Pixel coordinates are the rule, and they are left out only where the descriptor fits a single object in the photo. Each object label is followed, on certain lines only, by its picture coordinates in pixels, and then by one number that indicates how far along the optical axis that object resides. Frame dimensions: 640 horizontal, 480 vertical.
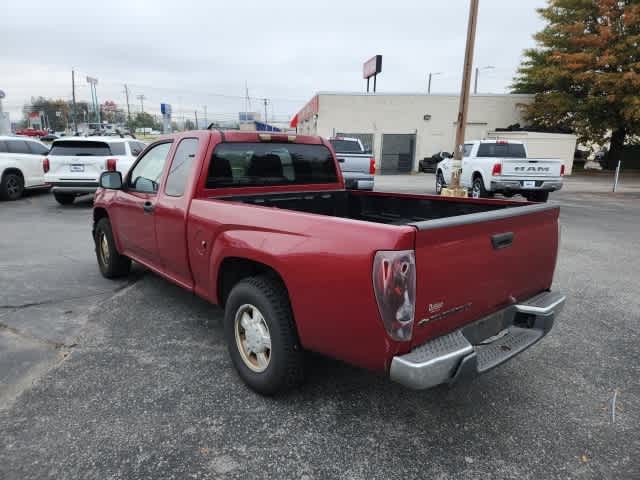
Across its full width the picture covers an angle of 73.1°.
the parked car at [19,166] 11.81
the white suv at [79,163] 10.76
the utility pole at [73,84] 61.67
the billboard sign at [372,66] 34.28
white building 27.66
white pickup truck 11.62
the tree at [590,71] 23.88
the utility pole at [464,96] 11.20
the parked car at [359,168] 11.97
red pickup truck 2.07
